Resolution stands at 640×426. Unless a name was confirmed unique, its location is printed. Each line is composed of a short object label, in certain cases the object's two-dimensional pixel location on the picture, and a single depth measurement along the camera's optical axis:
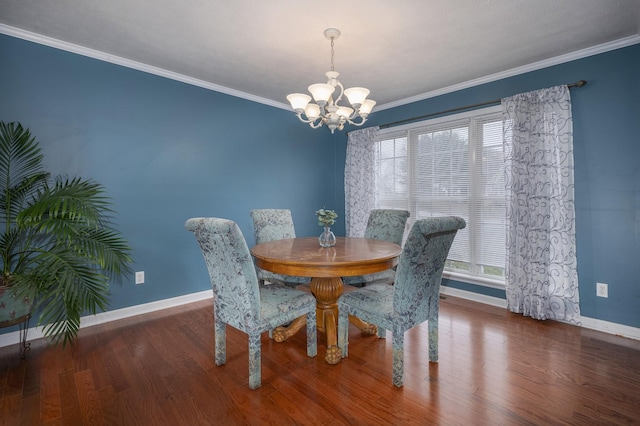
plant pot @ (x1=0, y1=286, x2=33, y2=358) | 1.97
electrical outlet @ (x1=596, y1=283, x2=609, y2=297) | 2.65
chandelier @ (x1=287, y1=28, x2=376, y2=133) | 2.14
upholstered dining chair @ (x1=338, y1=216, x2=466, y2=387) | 1.70
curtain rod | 2.72
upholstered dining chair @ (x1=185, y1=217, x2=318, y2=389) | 1.72
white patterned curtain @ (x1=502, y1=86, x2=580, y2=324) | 2.75
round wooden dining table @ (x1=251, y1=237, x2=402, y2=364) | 1.89
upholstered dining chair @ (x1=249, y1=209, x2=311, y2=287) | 3.12
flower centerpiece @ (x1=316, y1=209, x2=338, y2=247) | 2.40
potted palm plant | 1.97
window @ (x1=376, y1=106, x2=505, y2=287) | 3.31
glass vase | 2.44
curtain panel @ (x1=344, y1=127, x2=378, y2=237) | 4.29
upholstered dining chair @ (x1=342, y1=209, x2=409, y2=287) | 2.71
